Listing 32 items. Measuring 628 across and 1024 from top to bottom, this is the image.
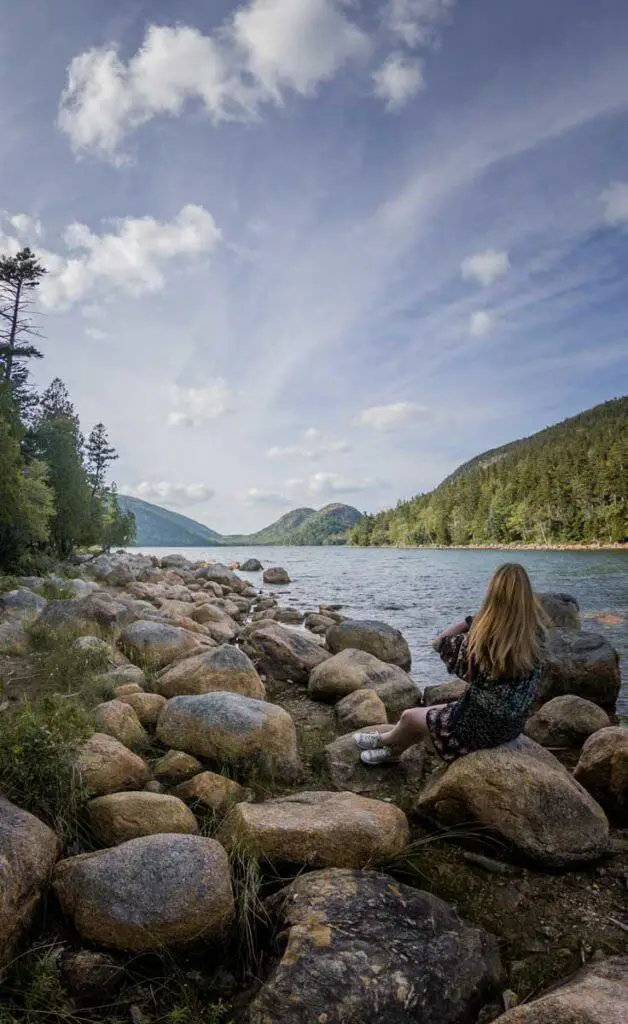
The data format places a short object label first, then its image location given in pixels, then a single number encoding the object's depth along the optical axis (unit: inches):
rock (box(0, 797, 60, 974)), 106.7
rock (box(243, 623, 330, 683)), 362.0
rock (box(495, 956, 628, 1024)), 80.5
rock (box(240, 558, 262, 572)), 2105.6
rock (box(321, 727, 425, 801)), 202.7
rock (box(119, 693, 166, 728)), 232.1
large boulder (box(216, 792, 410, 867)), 136.3
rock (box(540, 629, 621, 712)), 333.7
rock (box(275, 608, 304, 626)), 701.3
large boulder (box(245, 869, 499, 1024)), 93.0
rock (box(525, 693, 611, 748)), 248.7
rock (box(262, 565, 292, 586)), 1424.7
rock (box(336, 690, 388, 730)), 267.0
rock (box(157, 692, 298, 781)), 201.9
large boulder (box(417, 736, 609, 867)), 149.8
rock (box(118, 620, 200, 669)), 333.4
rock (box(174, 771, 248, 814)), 167.2
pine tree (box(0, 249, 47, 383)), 1058.1
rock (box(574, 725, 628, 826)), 182.1
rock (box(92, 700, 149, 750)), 204.2
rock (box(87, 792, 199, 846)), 140.2
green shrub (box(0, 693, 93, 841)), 142.0
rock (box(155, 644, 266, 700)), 261.1
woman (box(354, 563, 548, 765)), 166.6
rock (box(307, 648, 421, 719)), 308.8
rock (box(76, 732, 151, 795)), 160.2
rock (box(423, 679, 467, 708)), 300.2
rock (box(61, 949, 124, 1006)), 100.6
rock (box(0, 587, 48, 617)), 432.8
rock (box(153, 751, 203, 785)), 187.3
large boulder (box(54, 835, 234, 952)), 108.1
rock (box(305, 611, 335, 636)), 618.2
